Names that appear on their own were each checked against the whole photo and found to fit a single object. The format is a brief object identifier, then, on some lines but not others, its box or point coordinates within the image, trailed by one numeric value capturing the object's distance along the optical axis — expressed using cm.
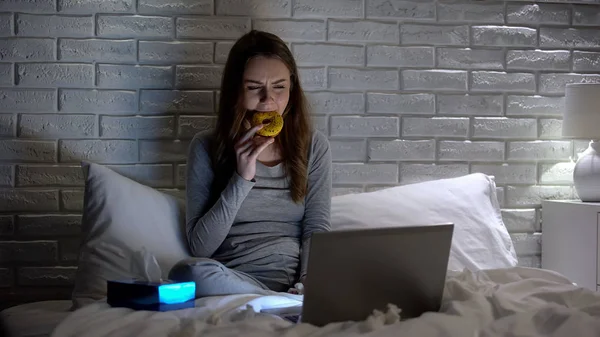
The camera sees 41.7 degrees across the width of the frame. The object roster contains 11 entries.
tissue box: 175
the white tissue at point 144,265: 223
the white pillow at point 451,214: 273
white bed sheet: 207
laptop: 146
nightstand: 286
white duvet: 143
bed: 146
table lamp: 298
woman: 240
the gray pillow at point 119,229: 240
